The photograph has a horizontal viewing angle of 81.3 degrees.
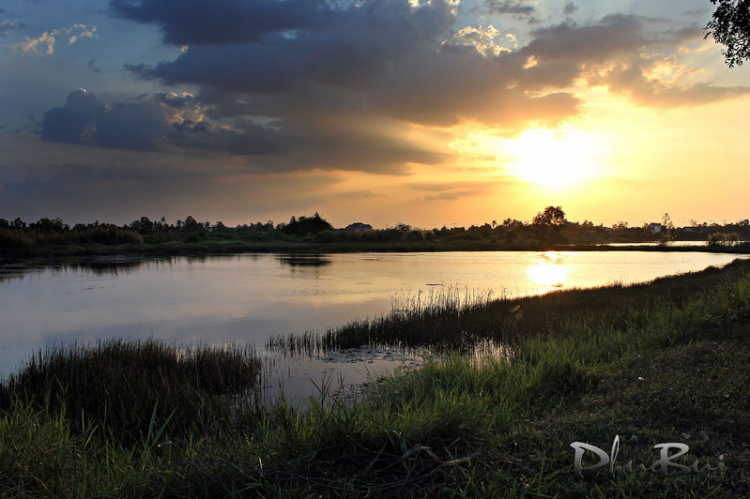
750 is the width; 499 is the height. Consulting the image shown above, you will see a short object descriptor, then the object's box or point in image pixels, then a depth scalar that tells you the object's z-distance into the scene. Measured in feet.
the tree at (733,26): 47.06
